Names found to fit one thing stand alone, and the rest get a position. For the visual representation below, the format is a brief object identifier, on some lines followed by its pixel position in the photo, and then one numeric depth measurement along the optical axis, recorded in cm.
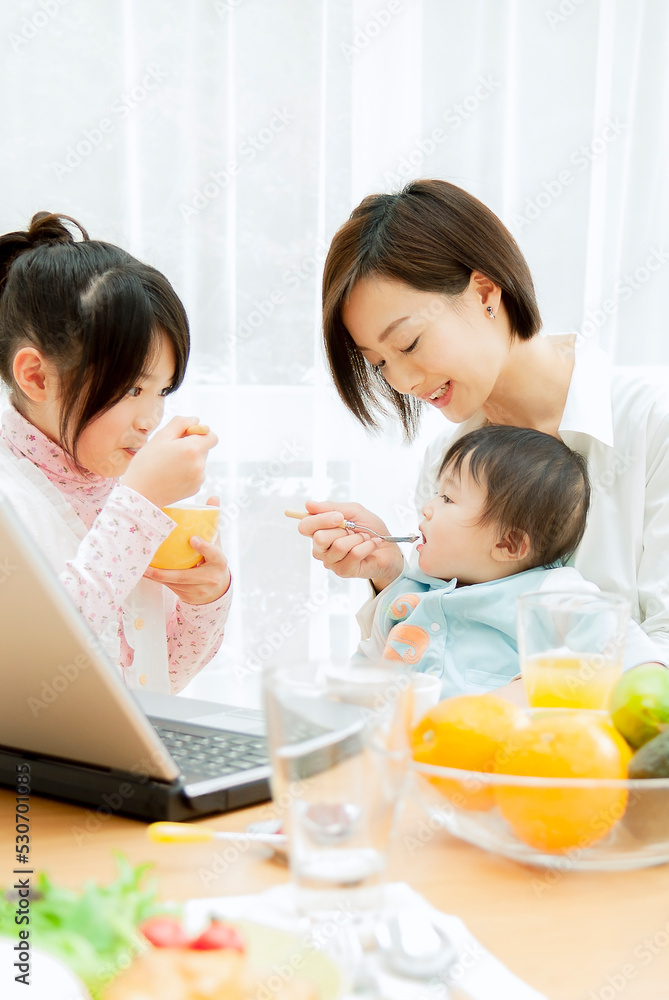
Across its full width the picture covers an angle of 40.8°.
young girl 138
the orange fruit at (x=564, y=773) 53
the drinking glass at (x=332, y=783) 46
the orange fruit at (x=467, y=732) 60
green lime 61
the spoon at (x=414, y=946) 44
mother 150
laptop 56
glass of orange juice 70
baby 147
